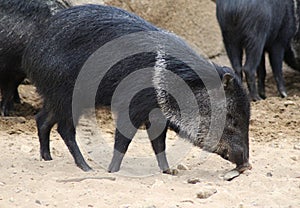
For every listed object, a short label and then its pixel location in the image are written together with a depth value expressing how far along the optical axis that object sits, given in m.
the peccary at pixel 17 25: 12.52
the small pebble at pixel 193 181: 9.02
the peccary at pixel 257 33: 15.61
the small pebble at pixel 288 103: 14.73
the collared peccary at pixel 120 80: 9.29
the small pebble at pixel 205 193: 8.09
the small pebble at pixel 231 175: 9.27
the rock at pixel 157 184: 8.58
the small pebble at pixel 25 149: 10.87
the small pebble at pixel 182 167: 10.03
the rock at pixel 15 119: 12.90
